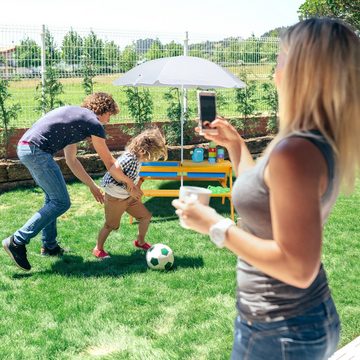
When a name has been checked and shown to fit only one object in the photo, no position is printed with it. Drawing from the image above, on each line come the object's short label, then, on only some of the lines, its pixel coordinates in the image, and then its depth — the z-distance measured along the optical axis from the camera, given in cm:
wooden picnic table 801
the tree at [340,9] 2427
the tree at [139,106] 1101
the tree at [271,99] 1282
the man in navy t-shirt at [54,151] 534
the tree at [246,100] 1221
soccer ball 547
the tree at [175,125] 1089
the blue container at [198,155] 852
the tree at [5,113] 960
